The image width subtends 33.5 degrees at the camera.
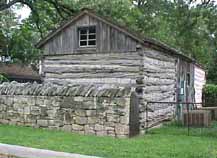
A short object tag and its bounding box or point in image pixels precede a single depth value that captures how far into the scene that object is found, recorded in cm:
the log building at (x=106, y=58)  1423
